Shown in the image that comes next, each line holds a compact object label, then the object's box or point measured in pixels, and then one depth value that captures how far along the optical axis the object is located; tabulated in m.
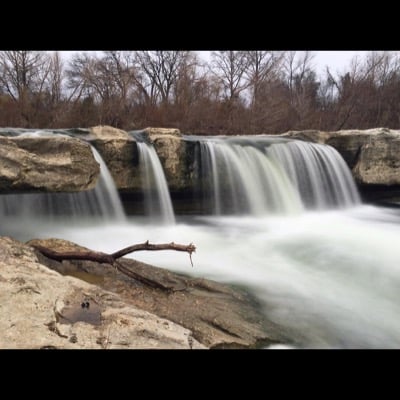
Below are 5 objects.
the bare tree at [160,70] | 24.89
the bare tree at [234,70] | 24.14
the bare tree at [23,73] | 19.53
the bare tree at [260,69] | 24.77
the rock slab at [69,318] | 2.05
